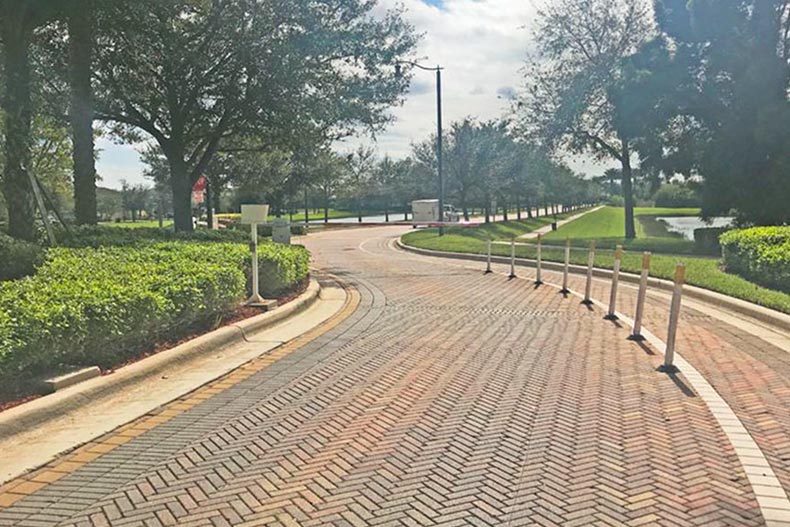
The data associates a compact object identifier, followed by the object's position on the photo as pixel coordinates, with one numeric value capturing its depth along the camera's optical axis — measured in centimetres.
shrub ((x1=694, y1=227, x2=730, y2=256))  2344
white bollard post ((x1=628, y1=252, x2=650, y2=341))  850
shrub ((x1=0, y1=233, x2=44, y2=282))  779
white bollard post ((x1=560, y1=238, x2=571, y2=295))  1327
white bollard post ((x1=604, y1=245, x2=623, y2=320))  1009
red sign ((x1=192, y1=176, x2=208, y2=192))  2791
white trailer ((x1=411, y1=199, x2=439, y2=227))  5430
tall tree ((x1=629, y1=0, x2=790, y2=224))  2448
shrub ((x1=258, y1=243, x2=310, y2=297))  1095
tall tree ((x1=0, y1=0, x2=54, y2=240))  1200
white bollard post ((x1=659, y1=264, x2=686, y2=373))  688
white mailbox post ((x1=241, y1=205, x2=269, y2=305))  988
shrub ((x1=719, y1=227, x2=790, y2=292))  1217
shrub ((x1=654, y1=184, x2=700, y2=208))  9338
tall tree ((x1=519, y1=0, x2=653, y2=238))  3356
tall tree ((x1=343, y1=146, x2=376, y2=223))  6775
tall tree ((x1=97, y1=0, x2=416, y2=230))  1795
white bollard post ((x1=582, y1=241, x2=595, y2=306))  1160
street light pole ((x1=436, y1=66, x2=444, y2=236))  3189
